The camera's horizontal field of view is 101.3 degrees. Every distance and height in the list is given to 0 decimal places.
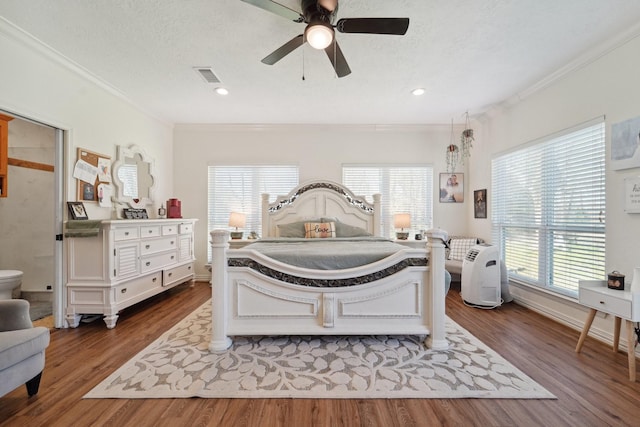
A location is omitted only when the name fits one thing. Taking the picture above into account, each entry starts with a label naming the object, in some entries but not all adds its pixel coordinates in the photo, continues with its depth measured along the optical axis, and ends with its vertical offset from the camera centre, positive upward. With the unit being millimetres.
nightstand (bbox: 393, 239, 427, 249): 4074 -467
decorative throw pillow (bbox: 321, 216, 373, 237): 4109 -265
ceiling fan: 1693 +1260
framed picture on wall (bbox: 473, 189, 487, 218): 4246 +159
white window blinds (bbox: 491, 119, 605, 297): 2625 +40
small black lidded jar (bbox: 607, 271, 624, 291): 2109 -554
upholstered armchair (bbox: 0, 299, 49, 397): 1535 -825
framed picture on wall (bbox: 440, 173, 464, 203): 4676 +454
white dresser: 2787 -620
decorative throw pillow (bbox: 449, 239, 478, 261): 4121 -549
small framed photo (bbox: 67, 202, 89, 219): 2811 +41
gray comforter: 2414 -383
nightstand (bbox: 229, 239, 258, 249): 3909 -441
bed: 2316 -741
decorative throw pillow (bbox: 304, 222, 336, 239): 3887 -250
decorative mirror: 3473 +523
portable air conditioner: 3386 -859
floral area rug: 1769 -1202
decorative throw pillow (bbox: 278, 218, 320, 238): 3994 -242
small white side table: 1886 -721
